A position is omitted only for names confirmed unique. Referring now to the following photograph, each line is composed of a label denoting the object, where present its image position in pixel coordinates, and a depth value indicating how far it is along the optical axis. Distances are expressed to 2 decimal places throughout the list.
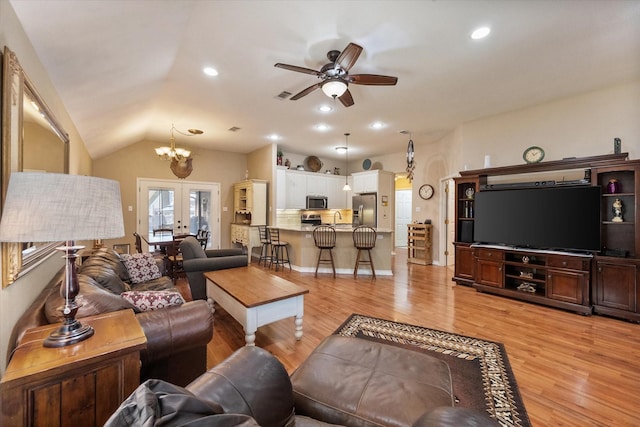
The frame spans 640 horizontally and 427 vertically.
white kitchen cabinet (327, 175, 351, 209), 8.00
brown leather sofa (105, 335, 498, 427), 0.57
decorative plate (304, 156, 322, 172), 7.83
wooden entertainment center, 3.17
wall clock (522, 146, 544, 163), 4.07
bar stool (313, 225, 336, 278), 5.26
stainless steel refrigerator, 7.42
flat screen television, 3.40
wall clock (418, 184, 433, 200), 6.52
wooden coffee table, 2.35
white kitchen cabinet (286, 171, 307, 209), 7.10
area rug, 1.78
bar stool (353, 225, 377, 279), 5.00
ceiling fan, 2.57
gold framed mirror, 1.21
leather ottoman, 1.16
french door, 6.39
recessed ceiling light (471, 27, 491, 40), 2.41
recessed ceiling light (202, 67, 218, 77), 3.15
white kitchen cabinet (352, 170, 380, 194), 7.42
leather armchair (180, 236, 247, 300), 3.48
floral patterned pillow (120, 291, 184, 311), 1.77
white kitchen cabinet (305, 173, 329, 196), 7.49
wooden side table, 0.92
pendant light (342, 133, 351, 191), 6.04
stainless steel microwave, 7.44
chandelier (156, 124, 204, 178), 4.99
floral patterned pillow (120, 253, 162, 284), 3.24
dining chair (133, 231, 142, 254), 4.90
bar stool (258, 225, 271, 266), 6.30
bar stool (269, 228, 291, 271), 5.90
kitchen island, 5.19
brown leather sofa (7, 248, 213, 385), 1.43
